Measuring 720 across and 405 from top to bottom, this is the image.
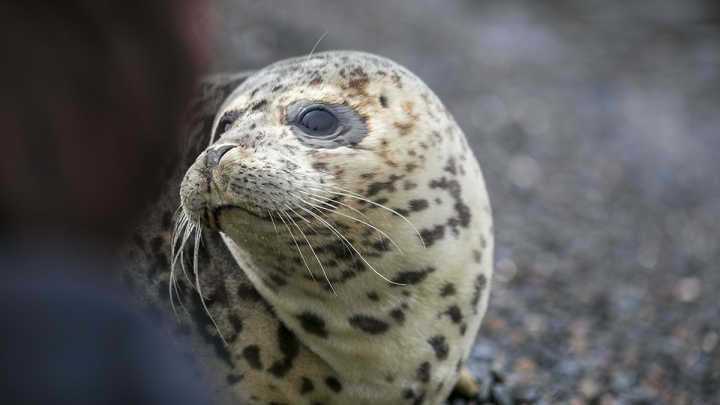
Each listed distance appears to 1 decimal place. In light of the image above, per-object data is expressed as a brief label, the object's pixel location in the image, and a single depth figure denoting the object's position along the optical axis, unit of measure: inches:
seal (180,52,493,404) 174.2
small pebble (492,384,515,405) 274.4
